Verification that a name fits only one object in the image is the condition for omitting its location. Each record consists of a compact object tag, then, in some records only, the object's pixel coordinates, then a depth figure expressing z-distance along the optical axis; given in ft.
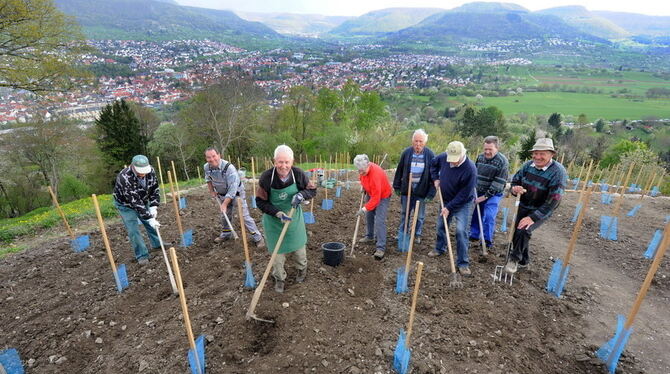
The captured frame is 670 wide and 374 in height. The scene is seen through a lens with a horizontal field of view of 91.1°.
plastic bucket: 16.06
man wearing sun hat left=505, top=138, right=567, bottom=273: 13.50
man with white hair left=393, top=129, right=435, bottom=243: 16.67
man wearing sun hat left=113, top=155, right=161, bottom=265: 15.61
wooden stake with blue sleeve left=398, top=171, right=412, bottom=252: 16.99
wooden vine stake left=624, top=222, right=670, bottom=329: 9.36
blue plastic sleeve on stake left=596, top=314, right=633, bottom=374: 10.25
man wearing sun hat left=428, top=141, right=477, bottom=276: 14.87
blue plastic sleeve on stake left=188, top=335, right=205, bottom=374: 9.64
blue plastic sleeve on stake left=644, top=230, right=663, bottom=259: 18.65
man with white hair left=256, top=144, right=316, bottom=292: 12.61
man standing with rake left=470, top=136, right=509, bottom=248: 16.92
